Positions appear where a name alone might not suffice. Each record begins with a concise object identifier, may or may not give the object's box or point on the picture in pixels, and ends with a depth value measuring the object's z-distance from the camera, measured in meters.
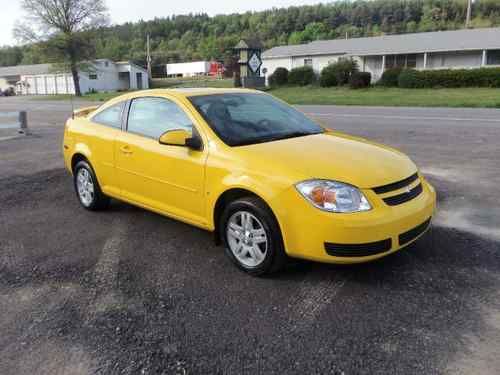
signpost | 18.33
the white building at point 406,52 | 39.59
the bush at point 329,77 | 38.31
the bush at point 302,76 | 40.69
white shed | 64.56
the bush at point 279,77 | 42.25
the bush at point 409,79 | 33.81
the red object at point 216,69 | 76.31
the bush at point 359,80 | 35.25
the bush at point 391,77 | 35.72
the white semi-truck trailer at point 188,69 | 83.81
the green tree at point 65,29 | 54.44
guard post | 14.15
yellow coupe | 3.56
